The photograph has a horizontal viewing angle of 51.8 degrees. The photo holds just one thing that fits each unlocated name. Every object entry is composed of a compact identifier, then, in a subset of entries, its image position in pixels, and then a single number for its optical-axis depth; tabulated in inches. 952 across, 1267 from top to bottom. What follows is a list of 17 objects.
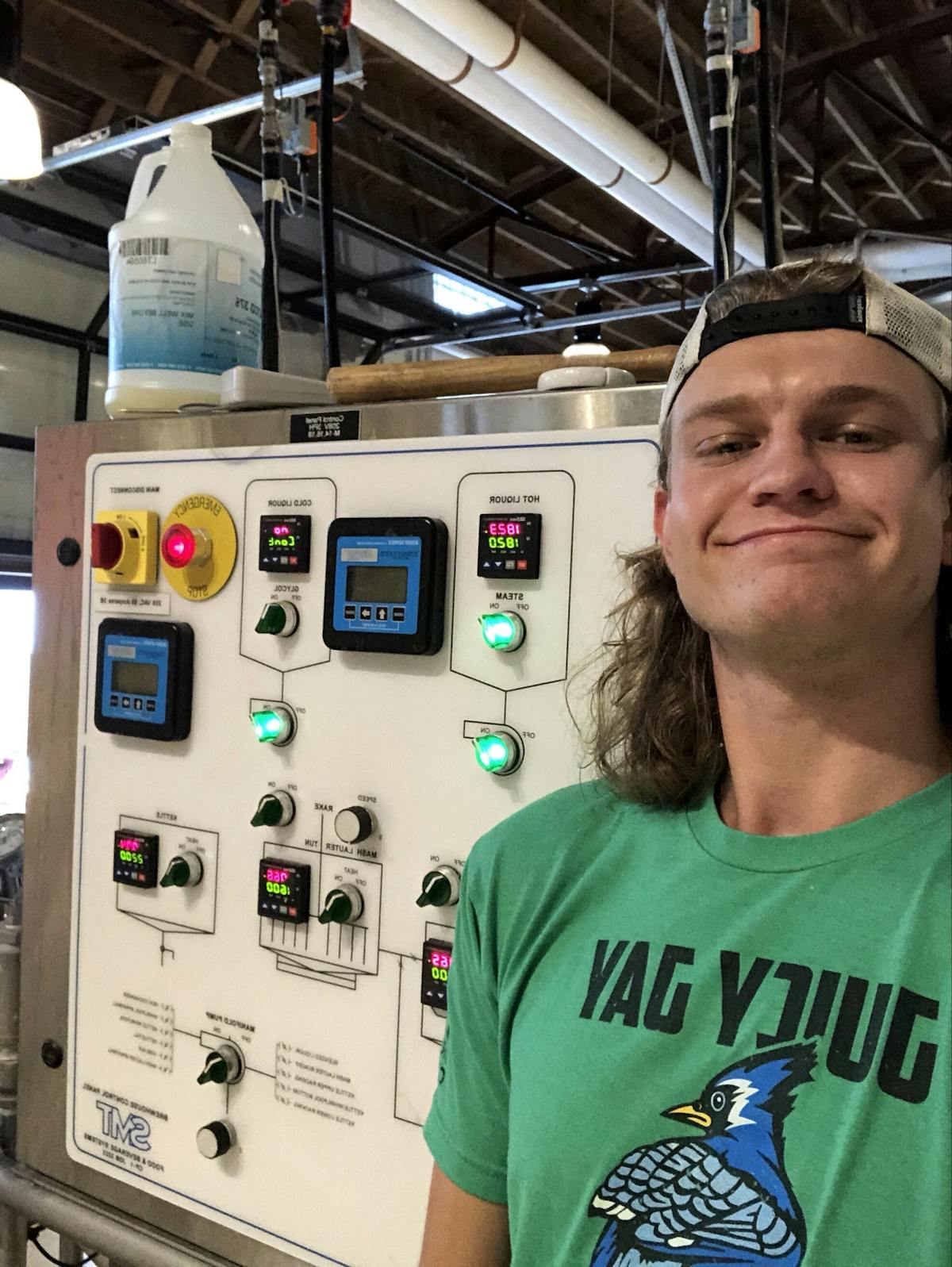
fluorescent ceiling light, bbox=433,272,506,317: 180.1
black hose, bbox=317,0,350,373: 52.7
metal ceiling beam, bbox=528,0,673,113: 108.0
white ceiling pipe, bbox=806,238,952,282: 120.2
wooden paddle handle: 40.5
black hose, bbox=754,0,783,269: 44.8
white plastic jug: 49.9
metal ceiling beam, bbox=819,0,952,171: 109.2
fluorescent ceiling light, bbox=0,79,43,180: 65.3
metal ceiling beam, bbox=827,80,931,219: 127.1
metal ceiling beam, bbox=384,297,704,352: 146.9
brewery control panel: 40.0
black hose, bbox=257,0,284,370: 54.5
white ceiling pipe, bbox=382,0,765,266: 77.1
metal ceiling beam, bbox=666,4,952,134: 104.7
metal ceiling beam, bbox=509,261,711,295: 137.4
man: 25.0
